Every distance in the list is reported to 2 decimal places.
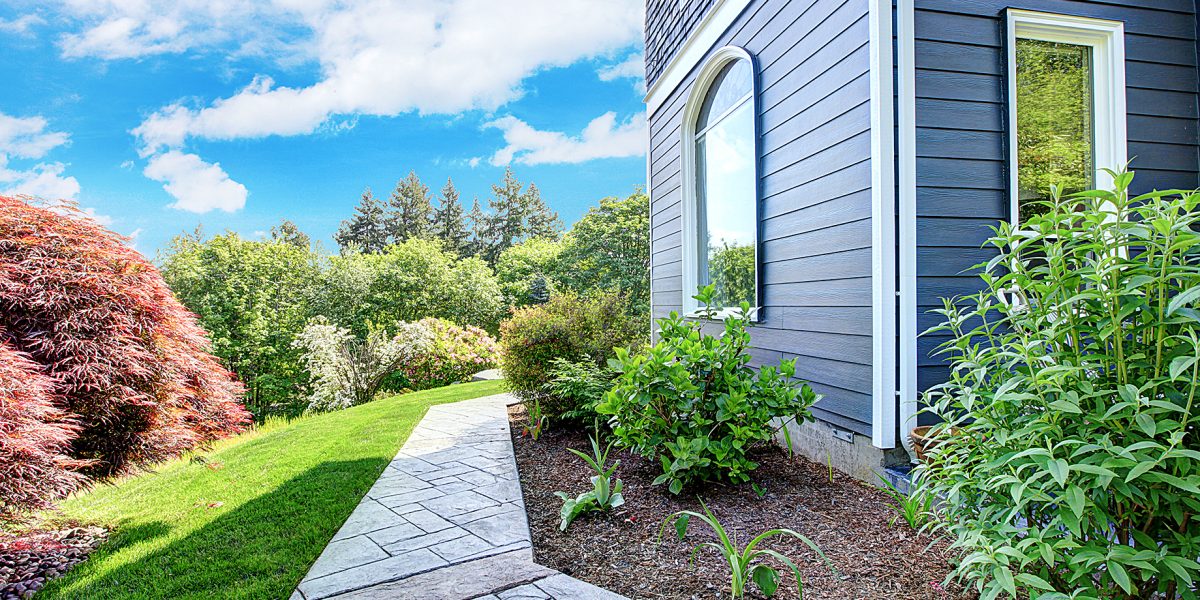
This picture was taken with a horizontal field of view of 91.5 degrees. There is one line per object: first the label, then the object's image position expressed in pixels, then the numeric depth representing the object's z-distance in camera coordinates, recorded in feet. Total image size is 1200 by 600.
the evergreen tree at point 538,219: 100.99
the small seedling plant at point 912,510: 7.77
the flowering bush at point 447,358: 36.55
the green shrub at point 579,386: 14.02
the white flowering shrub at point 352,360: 34.22
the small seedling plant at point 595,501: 9.25
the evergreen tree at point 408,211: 97.71
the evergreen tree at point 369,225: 100.89
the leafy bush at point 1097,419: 4.31
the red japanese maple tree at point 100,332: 9.07
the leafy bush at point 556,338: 16.70
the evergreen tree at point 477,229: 101.60
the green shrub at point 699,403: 9.79
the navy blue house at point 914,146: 9.55
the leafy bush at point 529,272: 62.90
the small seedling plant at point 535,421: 15.81
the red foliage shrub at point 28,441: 7.71
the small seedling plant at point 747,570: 6.45
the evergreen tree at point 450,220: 100.63
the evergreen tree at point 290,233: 101.24
